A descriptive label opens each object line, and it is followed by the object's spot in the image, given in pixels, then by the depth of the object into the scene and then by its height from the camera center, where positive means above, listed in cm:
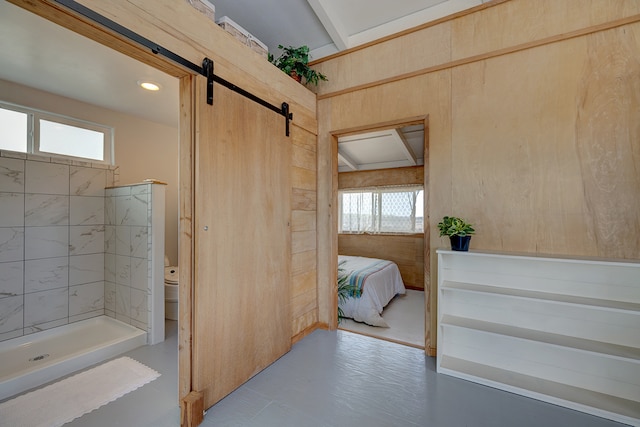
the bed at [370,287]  313 -100
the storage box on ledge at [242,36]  181 +134
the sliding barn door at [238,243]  155 -20
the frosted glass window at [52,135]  240 +82
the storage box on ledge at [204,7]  159 +132
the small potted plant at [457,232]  188 -13
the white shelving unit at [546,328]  157 -80
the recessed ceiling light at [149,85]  242 +124
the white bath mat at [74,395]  149 -118
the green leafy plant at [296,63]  245 +146
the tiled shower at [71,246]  232 -32
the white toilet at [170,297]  288 -93
